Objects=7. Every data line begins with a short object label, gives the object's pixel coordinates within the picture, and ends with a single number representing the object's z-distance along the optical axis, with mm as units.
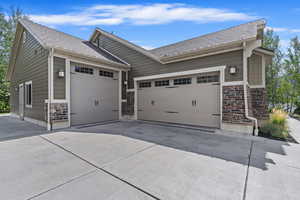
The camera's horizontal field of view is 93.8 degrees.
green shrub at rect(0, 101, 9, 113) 13820
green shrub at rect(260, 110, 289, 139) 4848
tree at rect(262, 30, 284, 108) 10711
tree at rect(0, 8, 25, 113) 14180
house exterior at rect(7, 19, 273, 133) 5152
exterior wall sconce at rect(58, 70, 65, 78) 5643
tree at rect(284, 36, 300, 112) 10984
